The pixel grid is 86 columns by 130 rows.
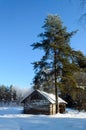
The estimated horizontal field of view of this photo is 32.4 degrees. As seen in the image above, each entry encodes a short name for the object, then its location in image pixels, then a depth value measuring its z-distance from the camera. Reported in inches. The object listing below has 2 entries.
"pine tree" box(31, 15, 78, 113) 820.5
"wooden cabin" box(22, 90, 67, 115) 888.0
